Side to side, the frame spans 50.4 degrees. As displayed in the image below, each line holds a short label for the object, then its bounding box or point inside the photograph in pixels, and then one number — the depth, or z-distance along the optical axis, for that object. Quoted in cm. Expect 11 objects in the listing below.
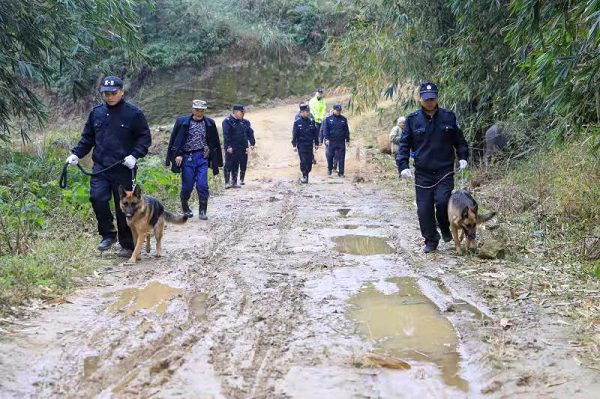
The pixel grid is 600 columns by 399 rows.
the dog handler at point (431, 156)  753
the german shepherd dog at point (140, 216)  703
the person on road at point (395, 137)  1663
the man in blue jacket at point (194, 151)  1038
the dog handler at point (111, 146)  725
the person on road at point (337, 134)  1686
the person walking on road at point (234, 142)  1507
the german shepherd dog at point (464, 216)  718
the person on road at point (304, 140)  1623
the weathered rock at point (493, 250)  695
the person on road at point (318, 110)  1970
